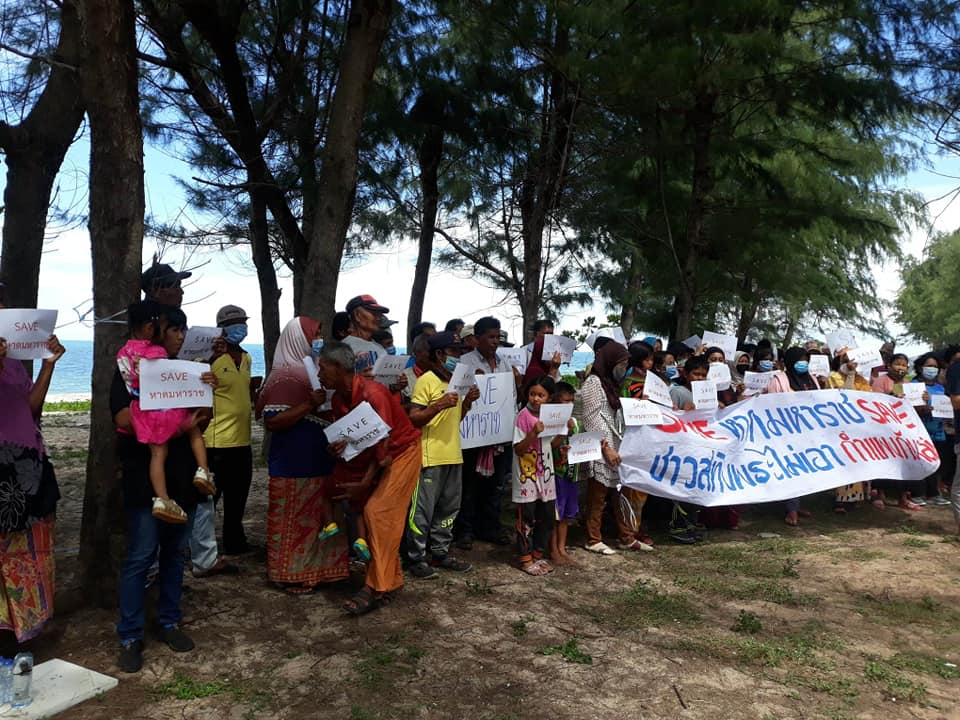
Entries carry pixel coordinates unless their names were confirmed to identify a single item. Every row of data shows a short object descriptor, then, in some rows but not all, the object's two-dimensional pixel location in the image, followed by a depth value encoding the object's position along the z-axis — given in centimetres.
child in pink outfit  352
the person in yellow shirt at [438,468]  514
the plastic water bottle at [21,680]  312
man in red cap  483
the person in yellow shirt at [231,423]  508
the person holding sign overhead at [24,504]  334
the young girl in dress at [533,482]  535
